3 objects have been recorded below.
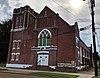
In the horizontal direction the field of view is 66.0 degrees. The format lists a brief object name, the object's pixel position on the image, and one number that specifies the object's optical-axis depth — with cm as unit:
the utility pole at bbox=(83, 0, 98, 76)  976
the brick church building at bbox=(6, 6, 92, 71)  1495
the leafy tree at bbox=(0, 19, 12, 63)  2314
